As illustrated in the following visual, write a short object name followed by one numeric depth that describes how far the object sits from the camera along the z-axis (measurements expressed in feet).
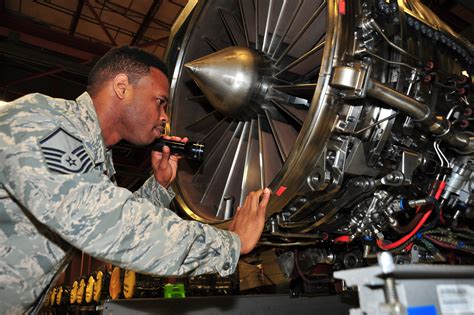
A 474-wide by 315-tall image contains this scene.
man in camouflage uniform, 3.84
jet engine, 4.64
